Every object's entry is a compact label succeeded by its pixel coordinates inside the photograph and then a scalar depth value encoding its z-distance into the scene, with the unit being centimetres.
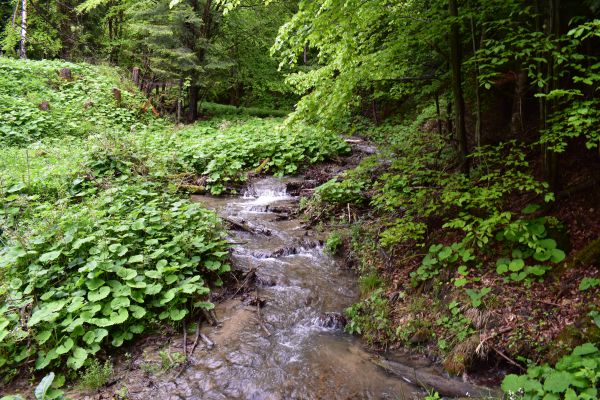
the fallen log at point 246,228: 716
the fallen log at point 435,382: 341
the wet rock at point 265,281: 550
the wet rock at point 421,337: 415
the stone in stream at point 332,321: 471
